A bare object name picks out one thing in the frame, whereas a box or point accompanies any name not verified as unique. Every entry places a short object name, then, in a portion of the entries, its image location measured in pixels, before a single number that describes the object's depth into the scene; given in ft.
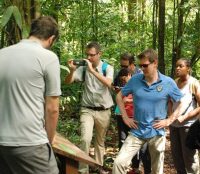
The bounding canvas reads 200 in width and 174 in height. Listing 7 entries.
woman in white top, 19.34
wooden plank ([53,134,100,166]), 13.56
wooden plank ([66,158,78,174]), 14.60
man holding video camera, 21.01
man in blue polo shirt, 17.12
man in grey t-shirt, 10.83
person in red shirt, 20.90
